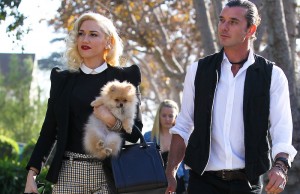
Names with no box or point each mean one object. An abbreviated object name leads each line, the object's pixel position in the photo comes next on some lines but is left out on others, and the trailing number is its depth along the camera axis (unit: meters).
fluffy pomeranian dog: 7.64
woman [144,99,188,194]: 14.59
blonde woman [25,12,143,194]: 7.83
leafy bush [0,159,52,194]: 17.38
